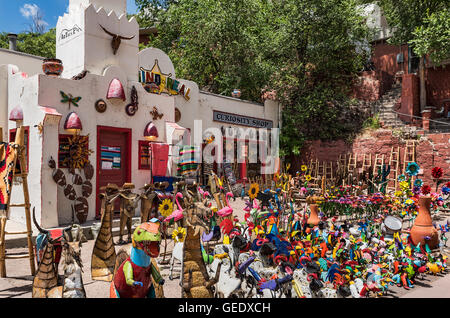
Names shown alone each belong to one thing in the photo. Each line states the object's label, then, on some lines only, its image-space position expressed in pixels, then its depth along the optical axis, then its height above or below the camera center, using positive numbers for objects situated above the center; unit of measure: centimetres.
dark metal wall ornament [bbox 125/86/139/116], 881 +158
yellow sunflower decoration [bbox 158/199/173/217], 455 -50
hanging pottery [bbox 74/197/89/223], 774 -87
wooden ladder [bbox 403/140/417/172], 1308 +56
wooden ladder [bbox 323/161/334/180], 1482 -3
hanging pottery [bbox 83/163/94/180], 793 -5
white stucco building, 730 +149
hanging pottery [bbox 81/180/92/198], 786 -44
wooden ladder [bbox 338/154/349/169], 1456 +37
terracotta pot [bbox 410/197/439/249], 523 -88
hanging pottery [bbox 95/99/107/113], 822 +146
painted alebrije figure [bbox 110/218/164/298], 276 -78
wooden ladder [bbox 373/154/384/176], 1343 +24
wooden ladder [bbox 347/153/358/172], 1427 +25
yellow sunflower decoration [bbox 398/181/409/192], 747 -37
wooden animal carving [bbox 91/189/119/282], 437 -106
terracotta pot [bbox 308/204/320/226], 569 -78
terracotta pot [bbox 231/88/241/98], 1384 +292
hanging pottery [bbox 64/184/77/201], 760 -50
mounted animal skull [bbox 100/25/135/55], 910 +326
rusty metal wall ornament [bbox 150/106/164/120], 935 +145
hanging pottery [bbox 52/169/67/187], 730 -17
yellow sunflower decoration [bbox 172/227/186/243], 380 -70
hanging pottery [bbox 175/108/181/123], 1108 +167
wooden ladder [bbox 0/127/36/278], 446 -52
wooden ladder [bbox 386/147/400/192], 1316 +19
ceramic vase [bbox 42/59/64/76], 755 +216
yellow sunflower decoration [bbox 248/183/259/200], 516 -33
